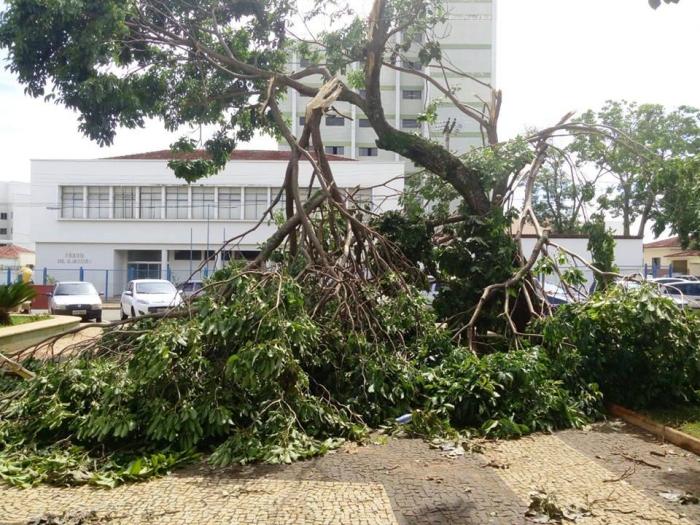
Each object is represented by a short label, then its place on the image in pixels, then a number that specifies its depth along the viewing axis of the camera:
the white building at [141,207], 34.66
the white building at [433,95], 45.66
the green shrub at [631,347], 7.39
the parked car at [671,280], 23.15
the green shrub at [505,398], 7.02
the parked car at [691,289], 22.30
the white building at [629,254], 26.83
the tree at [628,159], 10.20
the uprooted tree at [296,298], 6.16
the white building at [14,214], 65.48
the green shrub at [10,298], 13.07
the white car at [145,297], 18.92
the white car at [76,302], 20.30
